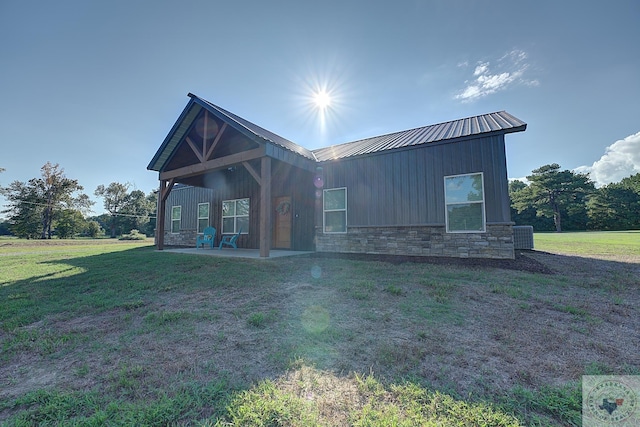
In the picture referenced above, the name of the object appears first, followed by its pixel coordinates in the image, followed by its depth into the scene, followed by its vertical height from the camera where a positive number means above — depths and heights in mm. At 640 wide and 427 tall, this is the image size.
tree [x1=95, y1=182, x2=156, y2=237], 39125 +3859
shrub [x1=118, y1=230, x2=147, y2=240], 28511 -1069
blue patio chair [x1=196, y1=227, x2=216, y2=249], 9773 -394
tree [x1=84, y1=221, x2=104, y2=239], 34622 -179
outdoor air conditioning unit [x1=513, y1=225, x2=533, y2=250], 8648 -437
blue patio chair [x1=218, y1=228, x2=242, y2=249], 8977 -551
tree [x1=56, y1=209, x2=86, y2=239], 29950 +667
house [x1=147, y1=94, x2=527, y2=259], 6211 +1258
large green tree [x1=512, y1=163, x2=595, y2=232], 34625 +4269
